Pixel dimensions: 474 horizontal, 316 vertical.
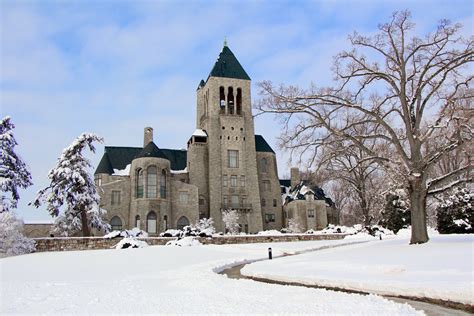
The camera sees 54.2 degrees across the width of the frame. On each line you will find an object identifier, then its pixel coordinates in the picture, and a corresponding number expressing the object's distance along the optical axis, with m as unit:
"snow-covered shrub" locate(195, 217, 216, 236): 53.59
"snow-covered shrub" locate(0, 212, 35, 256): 28.97
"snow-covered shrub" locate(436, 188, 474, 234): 33.34
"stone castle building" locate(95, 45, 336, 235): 52.78
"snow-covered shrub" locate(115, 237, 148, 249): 30.62
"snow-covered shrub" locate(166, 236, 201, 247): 32.44
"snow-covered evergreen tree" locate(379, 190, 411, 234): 41.09
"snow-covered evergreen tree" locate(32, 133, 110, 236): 39.25
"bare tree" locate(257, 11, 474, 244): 21.88
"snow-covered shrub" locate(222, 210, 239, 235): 54.78
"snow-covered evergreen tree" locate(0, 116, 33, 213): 33.12
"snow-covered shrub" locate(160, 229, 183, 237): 37.44
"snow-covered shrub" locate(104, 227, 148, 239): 34.31
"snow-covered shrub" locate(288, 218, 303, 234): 58.98
